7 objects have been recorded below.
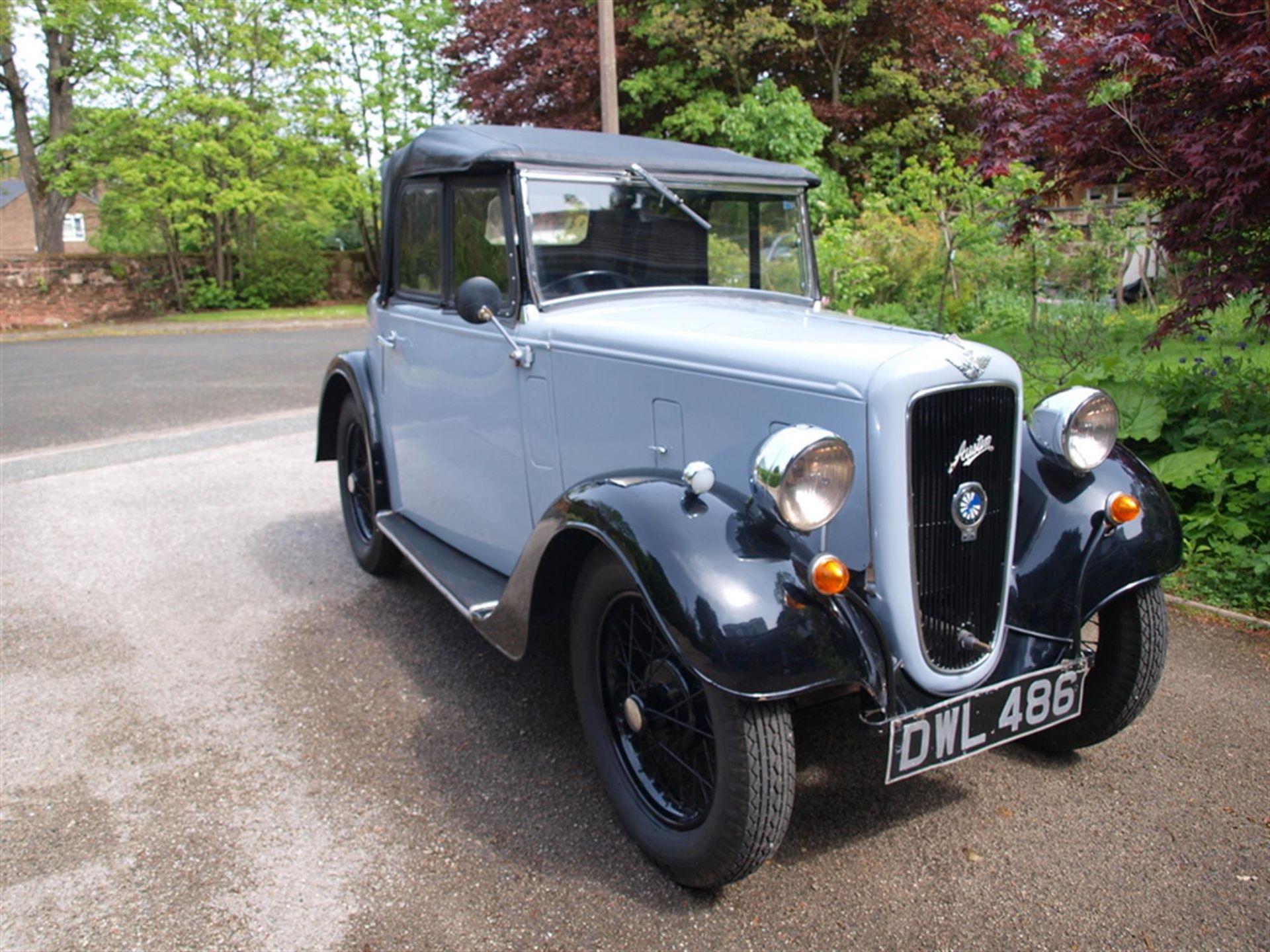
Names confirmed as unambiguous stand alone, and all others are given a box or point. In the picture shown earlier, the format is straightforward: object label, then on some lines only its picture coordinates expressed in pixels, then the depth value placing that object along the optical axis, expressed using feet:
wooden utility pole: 34.58
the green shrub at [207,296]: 75.92
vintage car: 7.64
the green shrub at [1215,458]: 14.30
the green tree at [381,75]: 82.89
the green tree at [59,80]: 70.08
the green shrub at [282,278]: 78.23
